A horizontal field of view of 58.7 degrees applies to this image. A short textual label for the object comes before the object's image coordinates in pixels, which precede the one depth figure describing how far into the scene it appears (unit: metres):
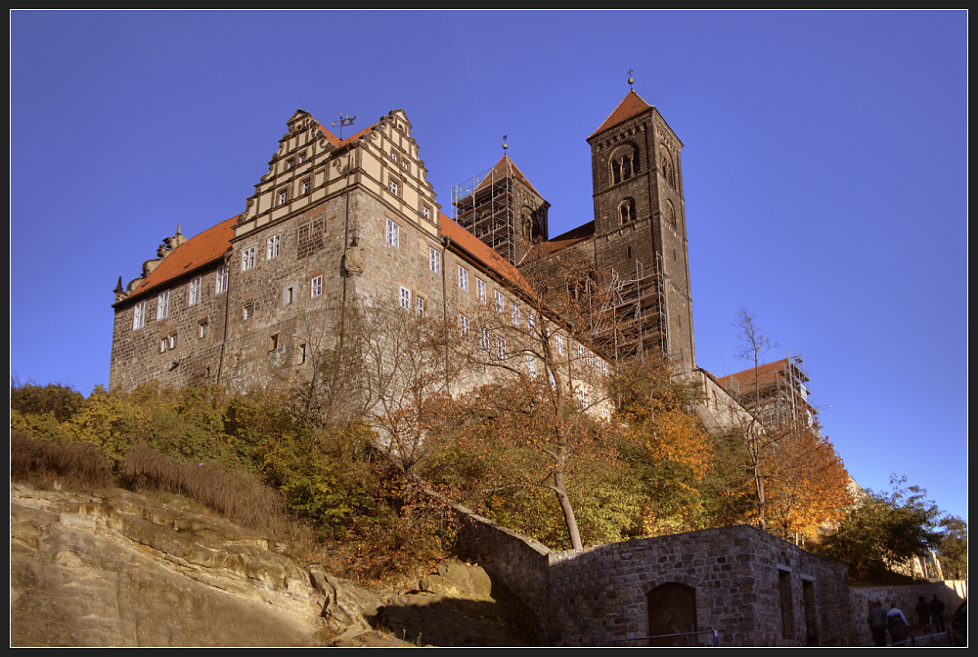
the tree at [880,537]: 27.61
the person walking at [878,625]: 16.52
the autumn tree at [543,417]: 19.95
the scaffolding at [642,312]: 46.16
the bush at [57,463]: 17.52
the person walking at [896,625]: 16.36
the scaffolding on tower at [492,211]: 56.31
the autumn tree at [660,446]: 24.84
